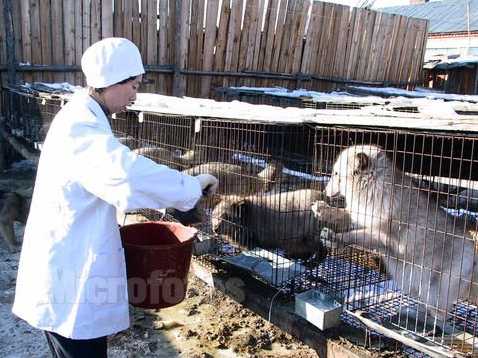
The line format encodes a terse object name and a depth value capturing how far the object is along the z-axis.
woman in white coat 2.56
